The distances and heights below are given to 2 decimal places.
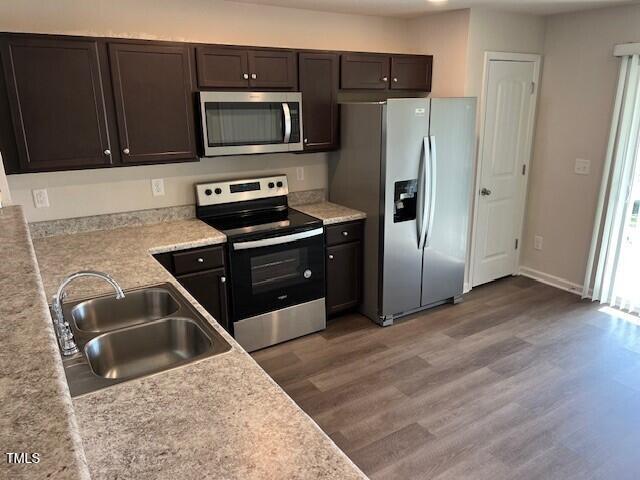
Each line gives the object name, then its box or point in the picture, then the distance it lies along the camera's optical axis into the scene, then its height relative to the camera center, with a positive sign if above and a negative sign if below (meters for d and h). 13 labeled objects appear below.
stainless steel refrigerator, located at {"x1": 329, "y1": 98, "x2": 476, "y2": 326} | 3.43 -0.56
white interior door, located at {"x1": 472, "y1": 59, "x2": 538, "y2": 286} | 4.12 -0.43
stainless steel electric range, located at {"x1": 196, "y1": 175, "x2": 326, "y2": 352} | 3.20 -0.99
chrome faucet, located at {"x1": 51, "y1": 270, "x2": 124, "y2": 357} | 1.58 -0.70
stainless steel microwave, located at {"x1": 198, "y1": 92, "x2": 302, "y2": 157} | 3.09 -0.02
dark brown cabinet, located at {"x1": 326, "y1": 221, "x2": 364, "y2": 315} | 3.64 -1.17
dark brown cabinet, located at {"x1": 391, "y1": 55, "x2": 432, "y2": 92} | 3.90 +0.38
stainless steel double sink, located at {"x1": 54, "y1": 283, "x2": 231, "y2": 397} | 1.69 -0.84
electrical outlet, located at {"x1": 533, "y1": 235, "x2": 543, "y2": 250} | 4.59 -1.22
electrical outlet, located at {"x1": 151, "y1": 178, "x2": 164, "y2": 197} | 3.32 -0.47
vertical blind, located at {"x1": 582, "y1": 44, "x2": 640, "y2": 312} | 3.65 -0.74
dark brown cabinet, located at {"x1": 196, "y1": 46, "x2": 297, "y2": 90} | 3.04 +0.34
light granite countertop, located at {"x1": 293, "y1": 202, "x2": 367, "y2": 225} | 3.57 -0.74
